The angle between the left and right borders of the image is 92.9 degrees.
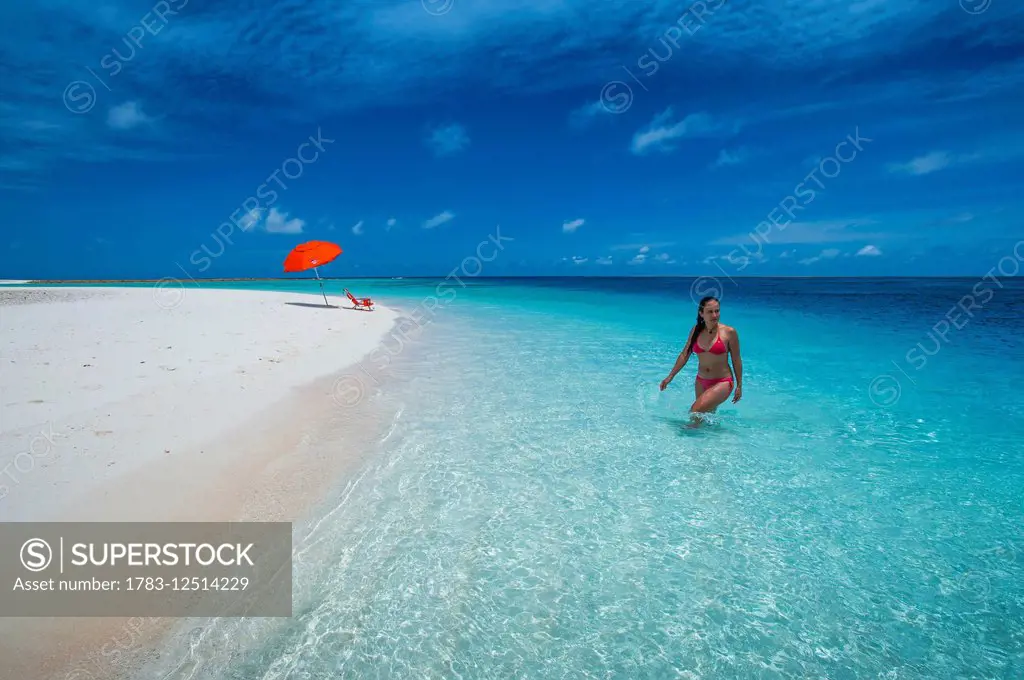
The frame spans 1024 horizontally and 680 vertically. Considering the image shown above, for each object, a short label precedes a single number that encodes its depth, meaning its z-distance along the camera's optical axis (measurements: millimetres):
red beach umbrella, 21406
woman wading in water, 6816
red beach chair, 24562
